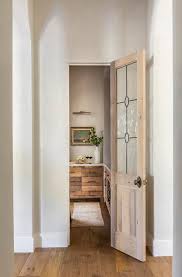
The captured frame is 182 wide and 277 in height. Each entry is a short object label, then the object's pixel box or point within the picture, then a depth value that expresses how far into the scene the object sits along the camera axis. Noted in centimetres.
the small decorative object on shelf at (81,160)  757
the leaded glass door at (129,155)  376
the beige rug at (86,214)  545
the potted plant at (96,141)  765
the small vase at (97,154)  762
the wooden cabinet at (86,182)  731
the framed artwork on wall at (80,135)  785
